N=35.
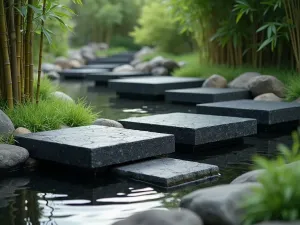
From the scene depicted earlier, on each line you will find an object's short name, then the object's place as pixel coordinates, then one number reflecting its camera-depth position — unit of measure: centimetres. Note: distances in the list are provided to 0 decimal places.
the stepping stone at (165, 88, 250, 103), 809
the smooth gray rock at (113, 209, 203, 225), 243
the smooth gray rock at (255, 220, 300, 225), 234
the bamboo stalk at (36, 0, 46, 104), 520
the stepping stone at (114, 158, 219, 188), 376
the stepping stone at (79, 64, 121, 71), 1712
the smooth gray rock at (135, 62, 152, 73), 1466
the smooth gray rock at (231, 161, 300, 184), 307
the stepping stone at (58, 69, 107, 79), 1588
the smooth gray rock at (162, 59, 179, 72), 1416
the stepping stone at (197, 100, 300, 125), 596
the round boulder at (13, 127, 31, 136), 471
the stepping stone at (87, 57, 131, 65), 1966
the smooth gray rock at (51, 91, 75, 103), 639
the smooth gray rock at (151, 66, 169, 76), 1403
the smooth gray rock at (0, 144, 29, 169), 411
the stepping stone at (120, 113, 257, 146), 489
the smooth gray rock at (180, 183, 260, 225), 261
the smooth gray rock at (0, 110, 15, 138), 456
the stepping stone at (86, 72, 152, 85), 1285
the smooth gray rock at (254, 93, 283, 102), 745
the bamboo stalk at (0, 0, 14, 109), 490
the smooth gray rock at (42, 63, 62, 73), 1694
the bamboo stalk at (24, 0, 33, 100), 514
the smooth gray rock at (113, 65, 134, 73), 1532
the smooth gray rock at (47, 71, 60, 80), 1614
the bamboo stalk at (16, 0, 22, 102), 512
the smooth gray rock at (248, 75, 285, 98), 792
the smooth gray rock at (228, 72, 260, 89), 898
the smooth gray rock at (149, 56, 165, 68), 1445
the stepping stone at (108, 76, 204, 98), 955
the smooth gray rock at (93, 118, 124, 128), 534
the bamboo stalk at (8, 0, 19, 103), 505
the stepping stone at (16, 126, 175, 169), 396
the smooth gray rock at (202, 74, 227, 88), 921
